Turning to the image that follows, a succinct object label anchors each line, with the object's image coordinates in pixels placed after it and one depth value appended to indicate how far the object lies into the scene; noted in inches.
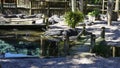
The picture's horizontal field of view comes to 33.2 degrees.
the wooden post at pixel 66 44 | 373.1
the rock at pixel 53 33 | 551.0
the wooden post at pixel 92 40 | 392.6
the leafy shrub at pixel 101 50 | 370.0
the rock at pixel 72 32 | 540.8
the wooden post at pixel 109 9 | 622.2
